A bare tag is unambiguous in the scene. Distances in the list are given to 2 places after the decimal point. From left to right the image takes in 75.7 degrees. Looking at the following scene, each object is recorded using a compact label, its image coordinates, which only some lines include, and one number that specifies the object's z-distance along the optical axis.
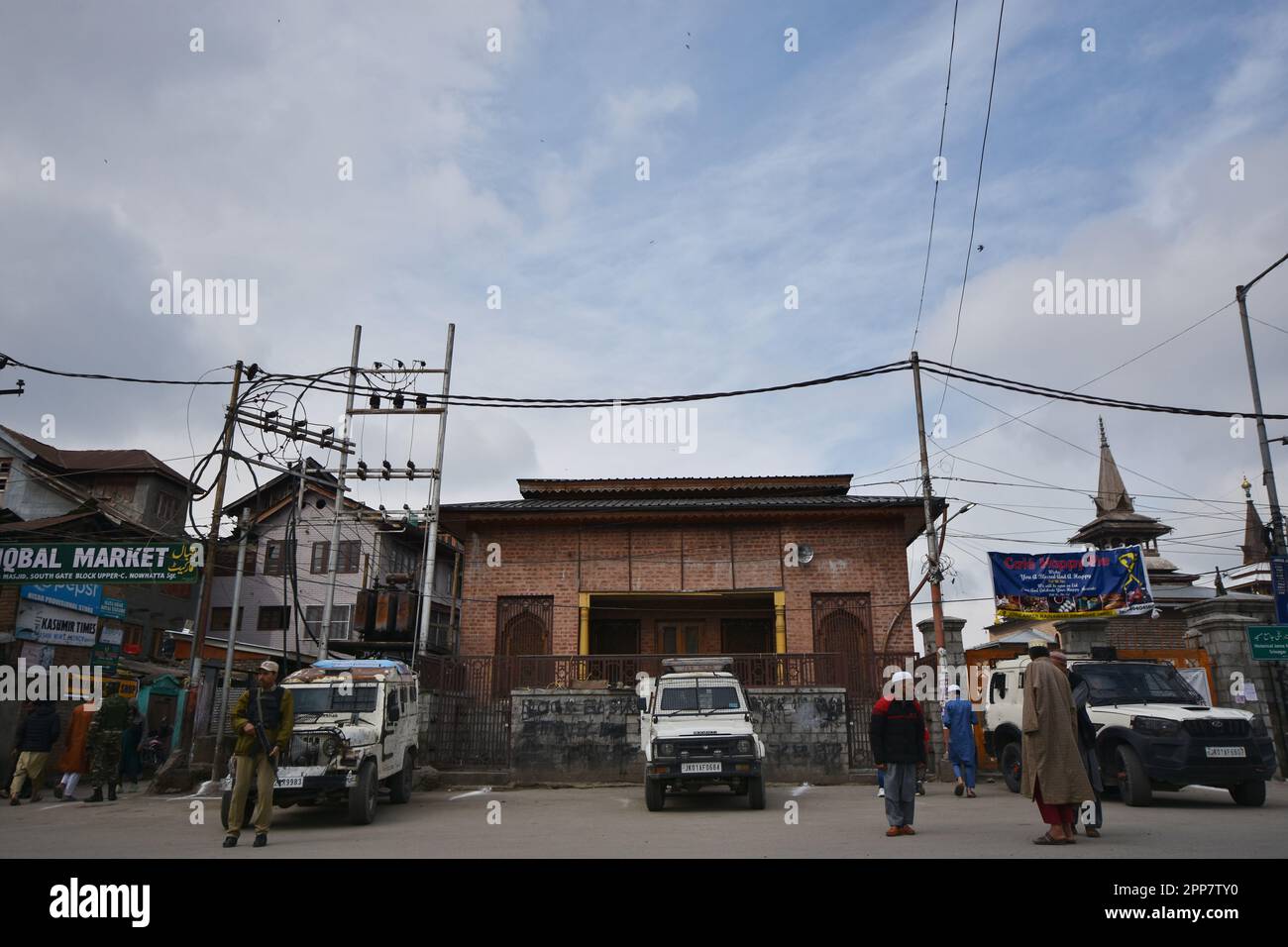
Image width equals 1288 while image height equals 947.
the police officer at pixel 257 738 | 8.52
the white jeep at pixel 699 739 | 11.78
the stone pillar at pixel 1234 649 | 16.20
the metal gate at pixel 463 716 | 16.95
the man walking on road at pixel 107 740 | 13.76
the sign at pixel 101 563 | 14.63
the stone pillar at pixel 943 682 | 16.47
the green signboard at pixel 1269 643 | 15.87
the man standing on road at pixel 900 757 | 8.33
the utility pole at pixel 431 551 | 19.16
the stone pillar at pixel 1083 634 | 17.73
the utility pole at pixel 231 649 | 14.05
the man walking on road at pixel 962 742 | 13.23
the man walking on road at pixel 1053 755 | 6.97
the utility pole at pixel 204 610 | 15.52
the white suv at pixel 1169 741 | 10.41
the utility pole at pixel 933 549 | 16.39
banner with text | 20.09
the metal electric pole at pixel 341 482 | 20.55
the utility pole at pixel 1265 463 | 17.52
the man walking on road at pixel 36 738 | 13.12
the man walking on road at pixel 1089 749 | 7.67
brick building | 21.48
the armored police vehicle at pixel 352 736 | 10.18
